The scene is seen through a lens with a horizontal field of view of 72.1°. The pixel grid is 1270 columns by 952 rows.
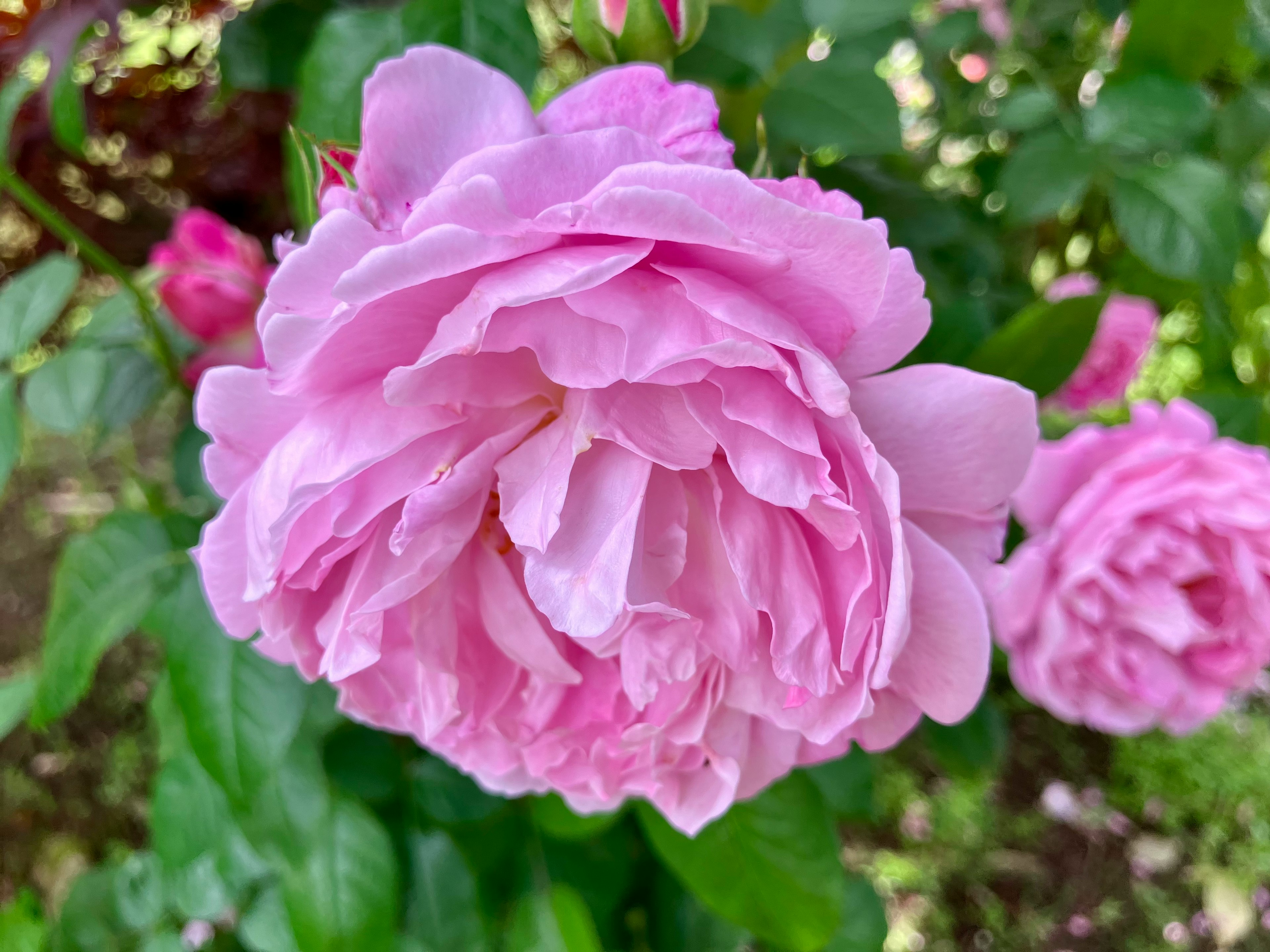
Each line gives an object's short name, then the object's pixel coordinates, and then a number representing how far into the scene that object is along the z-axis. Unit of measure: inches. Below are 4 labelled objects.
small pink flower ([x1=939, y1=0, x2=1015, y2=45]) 11.1
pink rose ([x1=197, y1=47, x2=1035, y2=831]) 3.8
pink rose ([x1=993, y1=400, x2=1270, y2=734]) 7.6
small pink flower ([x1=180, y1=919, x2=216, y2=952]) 10.7
